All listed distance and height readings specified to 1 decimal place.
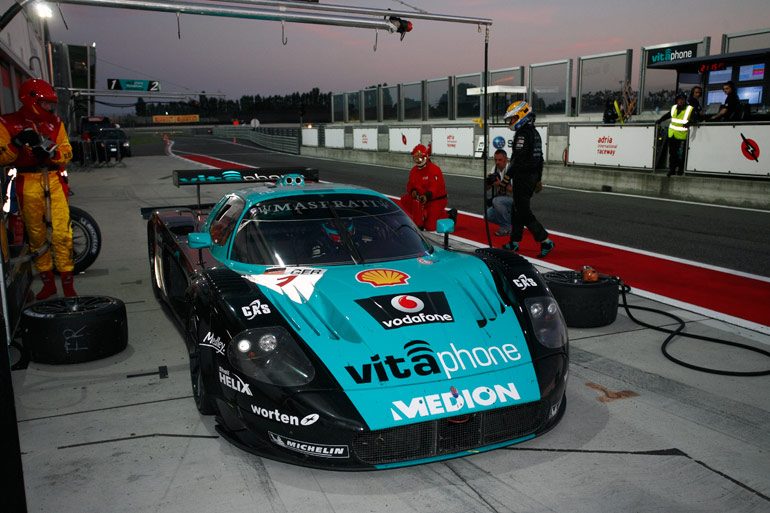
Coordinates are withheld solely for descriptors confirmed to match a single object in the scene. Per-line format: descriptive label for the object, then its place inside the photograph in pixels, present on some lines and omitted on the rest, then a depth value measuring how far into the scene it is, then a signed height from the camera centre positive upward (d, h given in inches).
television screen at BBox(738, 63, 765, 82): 700.0 +66.9
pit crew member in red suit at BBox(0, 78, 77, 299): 227.9 -8.8
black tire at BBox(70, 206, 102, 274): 295.1 -47.6
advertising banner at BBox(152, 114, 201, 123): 5032.0 +144.9
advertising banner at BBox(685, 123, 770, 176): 489.7 -12.0
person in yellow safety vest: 536.4 +1.1
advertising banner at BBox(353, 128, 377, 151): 1101.1 -4.5
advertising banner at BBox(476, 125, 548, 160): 730.8 -1.8
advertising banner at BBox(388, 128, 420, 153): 965.8 -4.3
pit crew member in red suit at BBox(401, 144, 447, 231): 333.1 -29.3
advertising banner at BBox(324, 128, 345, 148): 1226.6 -0.9
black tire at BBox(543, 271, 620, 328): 203.9 -51.9
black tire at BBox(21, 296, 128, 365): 180.5 -54.4
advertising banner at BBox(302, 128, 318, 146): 1324.1 -0.6
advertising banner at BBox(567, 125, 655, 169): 592.7 -10.2
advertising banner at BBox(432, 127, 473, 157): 850.1 -7.0
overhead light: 443.2 +94.6
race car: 116.2 -41.3
